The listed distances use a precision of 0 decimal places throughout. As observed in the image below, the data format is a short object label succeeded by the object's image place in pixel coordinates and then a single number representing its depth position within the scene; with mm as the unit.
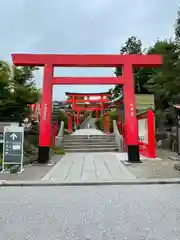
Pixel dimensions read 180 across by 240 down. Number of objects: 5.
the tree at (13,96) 7869
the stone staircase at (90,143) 10620
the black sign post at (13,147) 6034
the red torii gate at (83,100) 19633
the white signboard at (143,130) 8574
